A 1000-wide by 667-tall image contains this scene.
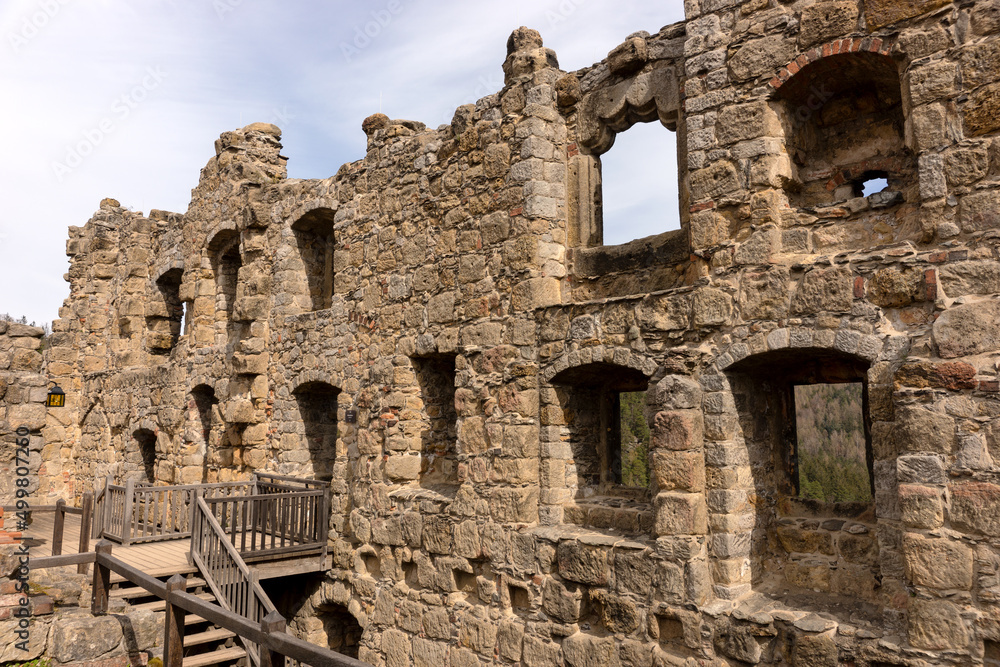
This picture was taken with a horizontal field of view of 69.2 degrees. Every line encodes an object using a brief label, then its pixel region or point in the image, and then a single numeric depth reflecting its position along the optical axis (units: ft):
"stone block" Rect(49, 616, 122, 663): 15.55
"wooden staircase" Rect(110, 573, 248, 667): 22.43
